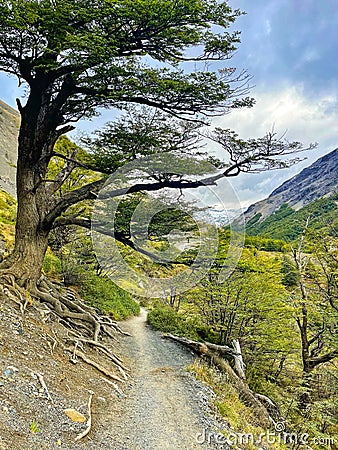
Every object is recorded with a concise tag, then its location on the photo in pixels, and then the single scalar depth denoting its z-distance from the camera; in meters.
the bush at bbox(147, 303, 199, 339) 12.43
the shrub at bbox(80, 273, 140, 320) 14.38
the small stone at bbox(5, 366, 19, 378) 4.29
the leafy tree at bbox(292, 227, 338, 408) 10.24
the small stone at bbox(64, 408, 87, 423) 4.17
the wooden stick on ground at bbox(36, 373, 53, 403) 4.33
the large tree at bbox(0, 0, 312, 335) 5.91
